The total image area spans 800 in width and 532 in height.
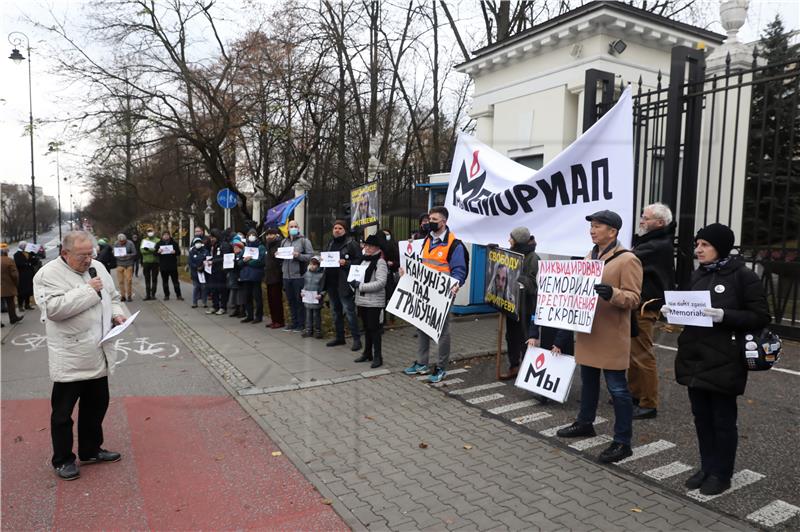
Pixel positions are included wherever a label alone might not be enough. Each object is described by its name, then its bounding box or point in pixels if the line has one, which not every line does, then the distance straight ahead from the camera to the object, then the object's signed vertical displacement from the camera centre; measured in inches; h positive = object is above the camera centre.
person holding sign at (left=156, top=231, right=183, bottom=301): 551.2 -32.8
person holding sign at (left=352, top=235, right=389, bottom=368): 280.5 -31.8
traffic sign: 612.1 +34.2
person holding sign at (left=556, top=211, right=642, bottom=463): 162.6 -29.4
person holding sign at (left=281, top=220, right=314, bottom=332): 367.9 -23.4
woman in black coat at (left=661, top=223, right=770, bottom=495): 135.0 -29.2
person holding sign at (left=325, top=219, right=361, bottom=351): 318.3 -31.9
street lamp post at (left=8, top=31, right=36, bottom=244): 555.5 +173.0
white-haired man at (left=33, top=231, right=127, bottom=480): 157.3 -31.6
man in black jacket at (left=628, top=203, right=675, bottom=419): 191.3 -16.5
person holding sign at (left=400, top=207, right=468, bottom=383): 248.8 -10.2
